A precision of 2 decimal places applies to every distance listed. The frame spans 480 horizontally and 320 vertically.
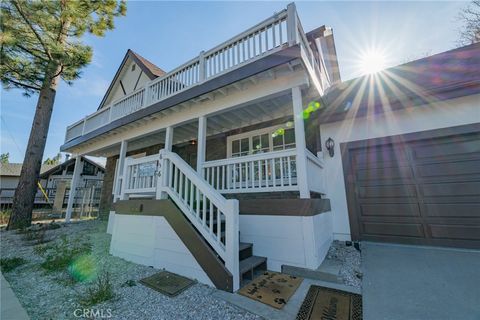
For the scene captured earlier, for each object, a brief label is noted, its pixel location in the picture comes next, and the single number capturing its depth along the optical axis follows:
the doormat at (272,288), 2.39
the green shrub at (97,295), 2.36
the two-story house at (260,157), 3.24
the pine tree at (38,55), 7.83
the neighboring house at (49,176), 19.98
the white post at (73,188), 9.00
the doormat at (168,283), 2.67
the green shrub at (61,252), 3.62
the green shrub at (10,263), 3.53
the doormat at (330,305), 2.08
